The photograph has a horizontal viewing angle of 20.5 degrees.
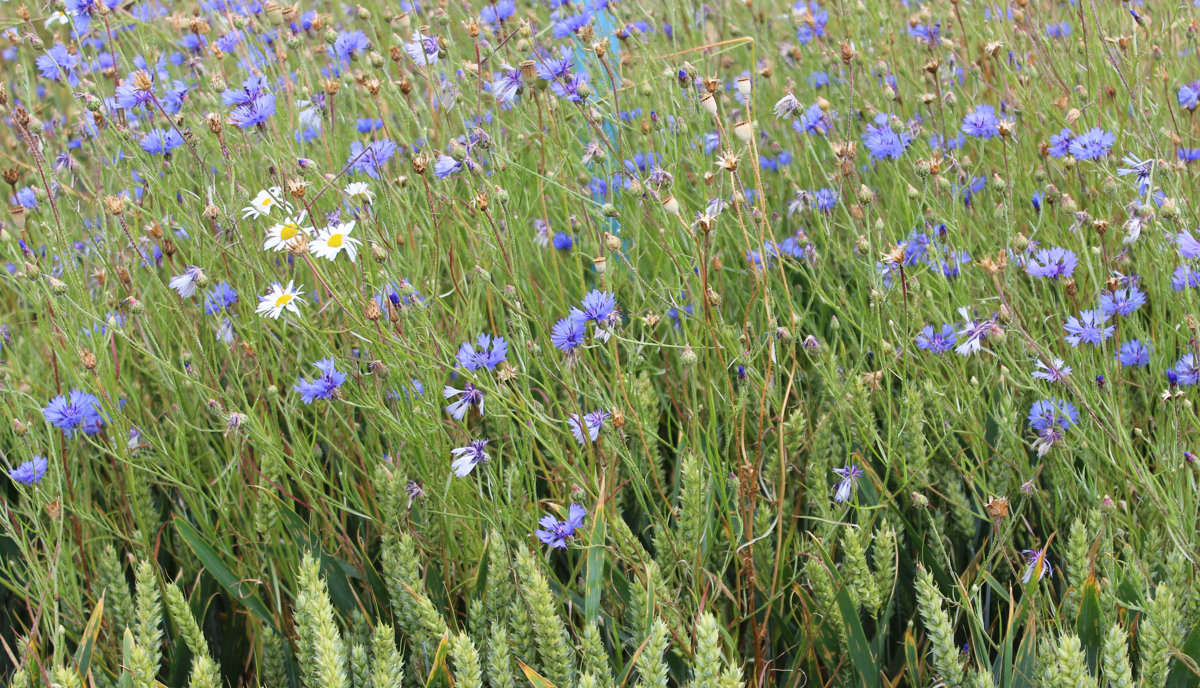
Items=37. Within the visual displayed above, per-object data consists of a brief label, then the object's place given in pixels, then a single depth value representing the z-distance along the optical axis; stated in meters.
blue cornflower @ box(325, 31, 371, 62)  2.18
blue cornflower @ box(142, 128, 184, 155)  2.10
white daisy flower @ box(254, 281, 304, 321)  1.92
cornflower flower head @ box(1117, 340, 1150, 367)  1.99
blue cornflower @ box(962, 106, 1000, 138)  2.13
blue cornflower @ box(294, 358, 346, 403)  1.95
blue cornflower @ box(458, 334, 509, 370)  1.91
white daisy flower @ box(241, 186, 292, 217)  1.93
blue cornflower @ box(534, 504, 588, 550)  1.89
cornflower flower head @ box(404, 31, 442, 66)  2.09
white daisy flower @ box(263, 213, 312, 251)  1.89
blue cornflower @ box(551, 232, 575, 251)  2.23
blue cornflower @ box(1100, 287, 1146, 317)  1.96
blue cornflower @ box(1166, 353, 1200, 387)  1.91
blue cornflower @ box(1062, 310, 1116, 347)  1.93
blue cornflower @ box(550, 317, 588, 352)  1.89
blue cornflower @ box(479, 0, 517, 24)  2.19
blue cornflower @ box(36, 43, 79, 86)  2.21
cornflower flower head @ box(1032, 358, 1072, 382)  1.84
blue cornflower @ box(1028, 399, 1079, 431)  1.93
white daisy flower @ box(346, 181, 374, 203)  1.97
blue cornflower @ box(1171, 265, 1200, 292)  1.89
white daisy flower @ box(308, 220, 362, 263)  1.90
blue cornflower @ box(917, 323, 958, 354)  1.95
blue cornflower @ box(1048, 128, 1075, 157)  2.07
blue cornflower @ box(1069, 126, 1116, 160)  2.03
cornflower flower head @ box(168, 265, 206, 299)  2.01
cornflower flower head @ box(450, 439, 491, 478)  1.89
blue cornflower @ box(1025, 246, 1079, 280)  1.96
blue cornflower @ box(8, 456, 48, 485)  1.97
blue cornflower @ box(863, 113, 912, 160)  2.13
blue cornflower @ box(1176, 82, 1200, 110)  2.14
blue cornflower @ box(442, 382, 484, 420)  1.93
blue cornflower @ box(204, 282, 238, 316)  2.03
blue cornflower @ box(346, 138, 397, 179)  2.03
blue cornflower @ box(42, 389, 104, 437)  1.99
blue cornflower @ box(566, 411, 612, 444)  1.90
